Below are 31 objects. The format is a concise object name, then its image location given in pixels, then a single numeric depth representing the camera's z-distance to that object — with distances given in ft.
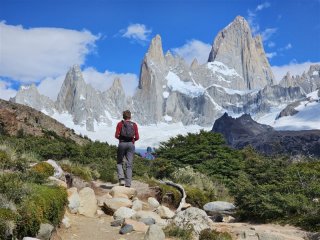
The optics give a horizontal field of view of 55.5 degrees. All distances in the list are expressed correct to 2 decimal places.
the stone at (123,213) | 25.50
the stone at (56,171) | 30.13
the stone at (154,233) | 20.22
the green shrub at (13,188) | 17.35
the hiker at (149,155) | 70.28
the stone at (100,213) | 26.56
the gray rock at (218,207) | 33.08
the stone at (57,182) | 25.58
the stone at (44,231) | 17.11
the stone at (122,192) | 29.76
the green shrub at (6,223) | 14.52
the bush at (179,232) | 21.24
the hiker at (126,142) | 31.37
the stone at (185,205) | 33.08
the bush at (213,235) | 20.31
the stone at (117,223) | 23.85
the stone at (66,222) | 21.53
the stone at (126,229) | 22.00
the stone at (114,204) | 26.97
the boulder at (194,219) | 22.08
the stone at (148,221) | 23.90
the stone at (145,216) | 24.61
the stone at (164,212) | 27.20
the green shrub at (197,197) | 37.09
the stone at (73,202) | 25.38
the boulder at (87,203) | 25.84
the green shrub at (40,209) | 15.99
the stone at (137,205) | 27.77
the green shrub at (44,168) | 27.40
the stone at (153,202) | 31.36
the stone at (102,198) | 28.79
